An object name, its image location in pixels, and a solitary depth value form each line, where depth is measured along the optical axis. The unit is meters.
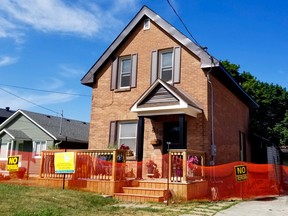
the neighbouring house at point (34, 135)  22.12
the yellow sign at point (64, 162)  9.71
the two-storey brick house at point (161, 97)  10.69
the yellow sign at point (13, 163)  11.54
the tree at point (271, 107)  18.72
